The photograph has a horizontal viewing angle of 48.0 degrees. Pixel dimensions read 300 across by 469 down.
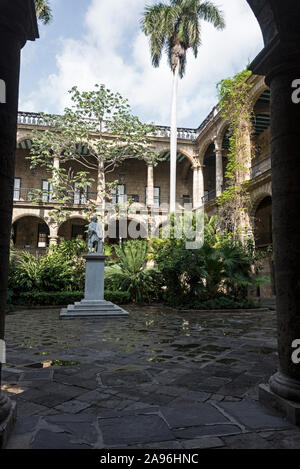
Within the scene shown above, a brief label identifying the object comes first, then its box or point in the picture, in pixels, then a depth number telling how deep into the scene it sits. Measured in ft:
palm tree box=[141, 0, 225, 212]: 59.93
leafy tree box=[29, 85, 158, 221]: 54.90
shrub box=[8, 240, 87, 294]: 40.14
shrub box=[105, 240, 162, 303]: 43.01
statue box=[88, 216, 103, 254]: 34.06
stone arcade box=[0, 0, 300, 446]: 7.42
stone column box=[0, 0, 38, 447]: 7.23
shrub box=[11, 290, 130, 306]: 39.01
